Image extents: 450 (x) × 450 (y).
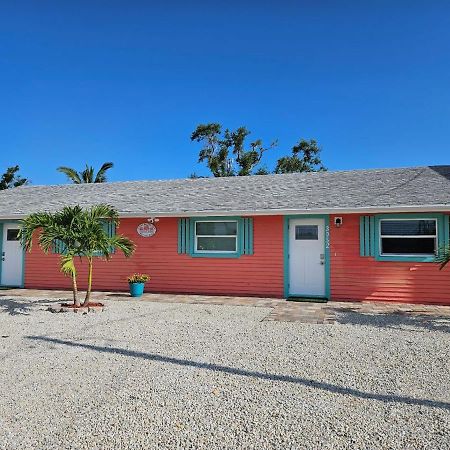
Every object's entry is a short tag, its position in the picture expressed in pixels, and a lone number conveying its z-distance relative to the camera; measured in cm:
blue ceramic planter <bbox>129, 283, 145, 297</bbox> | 992
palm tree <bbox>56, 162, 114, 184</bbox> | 2459
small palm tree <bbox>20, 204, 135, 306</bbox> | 792
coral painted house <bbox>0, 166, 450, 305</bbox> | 890
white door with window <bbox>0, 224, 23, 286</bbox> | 1179
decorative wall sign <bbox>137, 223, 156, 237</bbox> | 1076
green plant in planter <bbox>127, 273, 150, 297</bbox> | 993
